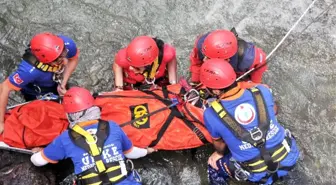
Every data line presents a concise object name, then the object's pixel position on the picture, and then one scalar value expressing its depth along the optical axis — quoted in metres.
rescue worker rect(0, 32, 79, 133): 4.24
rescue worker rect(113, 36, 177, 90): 4.46
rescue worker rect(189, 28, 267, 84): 4.38
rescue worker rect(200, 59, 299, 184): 3.77
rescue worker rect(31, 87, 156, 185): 3.69
